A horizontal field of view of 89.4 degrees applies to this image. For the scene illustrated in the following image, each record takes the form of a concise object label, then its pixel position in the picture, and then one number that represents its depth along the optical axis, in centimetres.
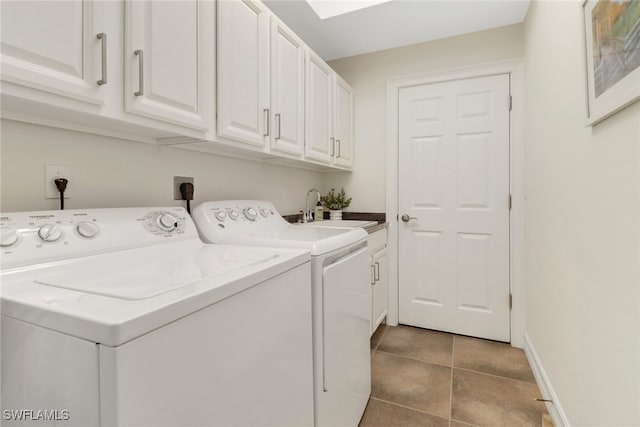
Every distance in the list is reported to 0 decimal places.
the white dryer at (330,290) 122
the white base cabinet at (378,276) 244
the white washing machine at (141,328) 54
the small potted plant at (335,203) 294
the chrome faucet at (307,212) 268
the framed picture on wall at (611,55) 87
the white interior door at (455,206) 253
